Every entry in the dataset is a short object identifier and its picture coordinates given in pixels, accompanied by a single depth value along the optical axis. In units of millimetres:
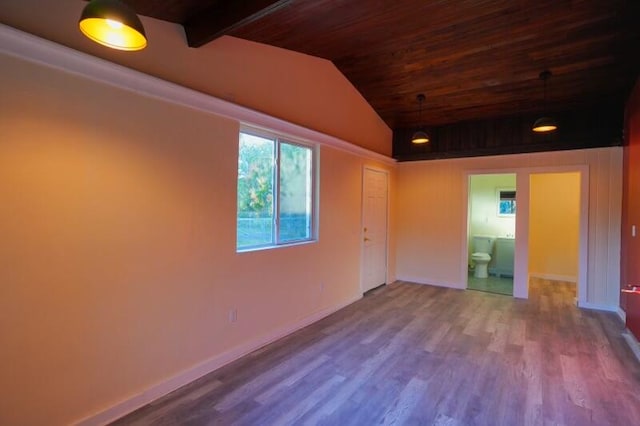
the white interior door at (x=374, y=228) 5219
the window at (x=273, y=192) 3199
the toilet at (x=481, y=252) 6441
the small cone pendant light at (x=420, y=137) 4484
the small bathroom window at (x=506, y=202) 6659
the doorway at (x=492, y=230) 6449
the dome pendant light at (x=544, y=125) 3518
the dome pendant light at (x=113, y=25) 1286
